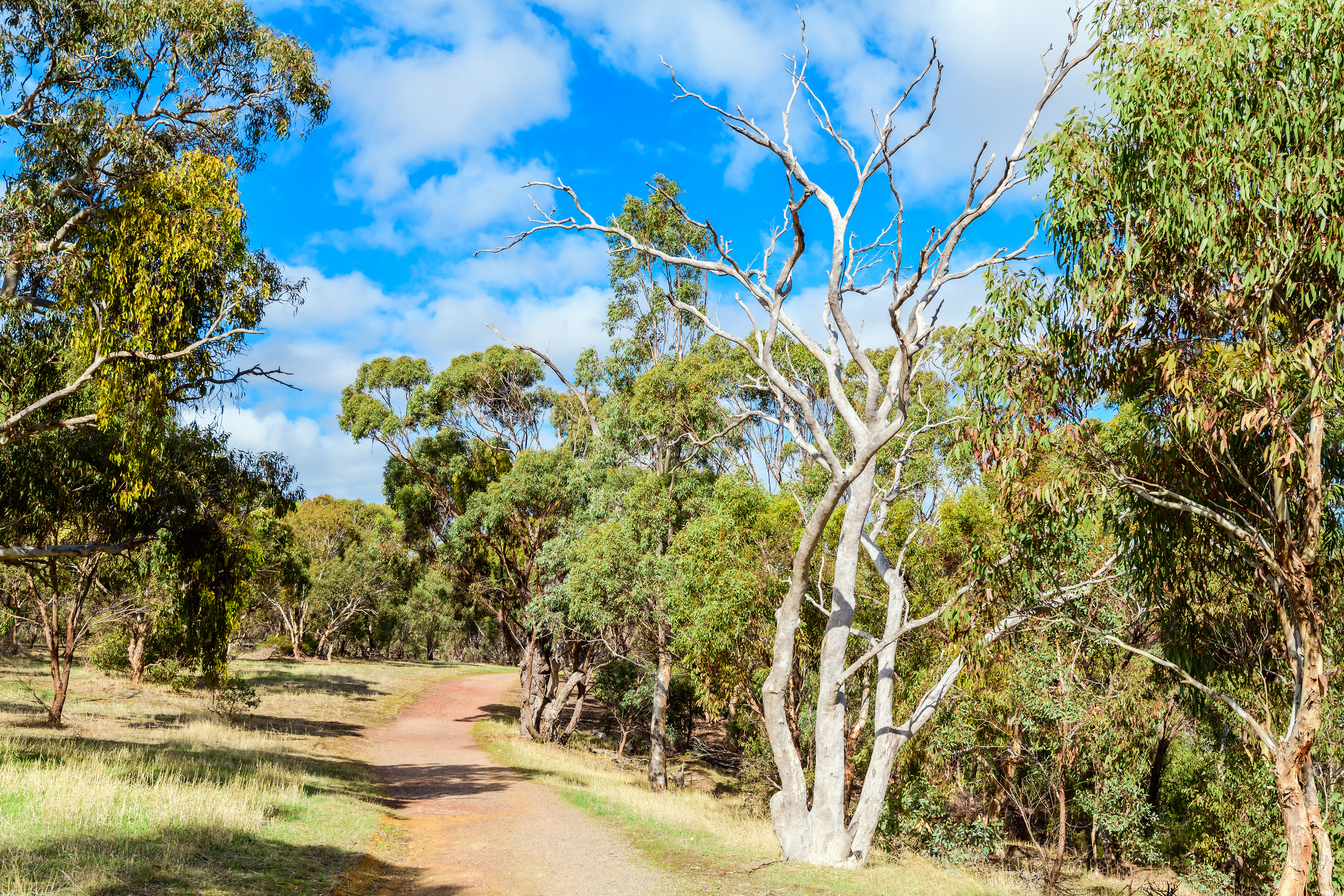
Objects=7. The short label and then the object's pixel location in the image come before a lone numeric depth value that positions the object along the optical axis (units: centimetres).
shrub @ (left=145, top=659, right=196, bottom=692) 2269
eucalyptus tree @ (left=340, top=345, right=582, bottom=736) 2722
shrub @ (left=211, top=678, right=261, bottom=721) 2364
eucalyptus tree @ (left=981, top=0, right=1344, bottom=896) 675
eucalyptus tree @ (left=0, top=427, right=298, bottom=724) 1357
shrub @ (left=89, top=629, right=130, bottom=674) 2308
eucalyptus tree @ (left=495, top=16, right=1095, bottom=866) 1117
